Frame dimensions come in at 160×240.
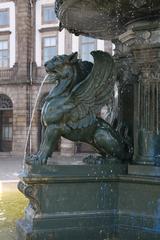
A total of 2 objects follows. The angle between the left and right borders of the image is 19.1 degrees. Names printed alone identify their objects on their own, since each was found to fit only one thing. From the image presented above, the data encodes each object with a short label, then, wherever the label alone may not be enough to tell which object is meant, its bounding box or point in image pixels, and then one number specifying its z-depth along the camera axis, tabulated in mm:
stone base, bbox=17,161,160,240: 4051
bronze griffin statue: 4230
